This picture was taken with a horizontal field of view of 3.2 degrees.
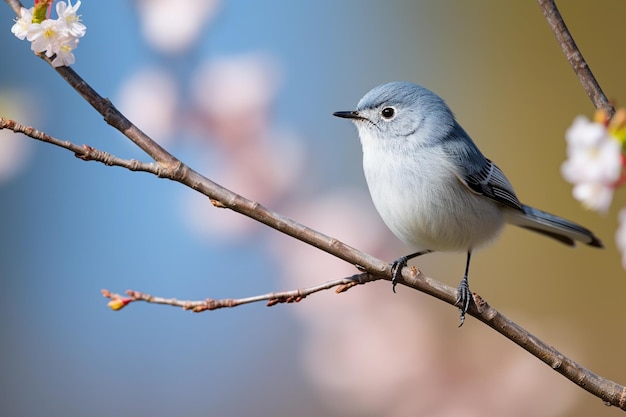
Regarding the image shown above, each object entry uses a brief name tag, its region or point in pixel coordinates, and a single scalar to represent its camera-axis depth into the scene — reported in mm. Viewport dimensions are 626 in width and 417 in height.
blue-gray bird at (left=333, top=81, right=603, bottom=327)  3603
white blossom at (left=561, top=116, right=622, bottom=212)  2404
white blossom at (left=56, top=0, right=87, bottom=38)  3515
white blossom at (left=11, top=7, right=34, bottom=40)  3513
